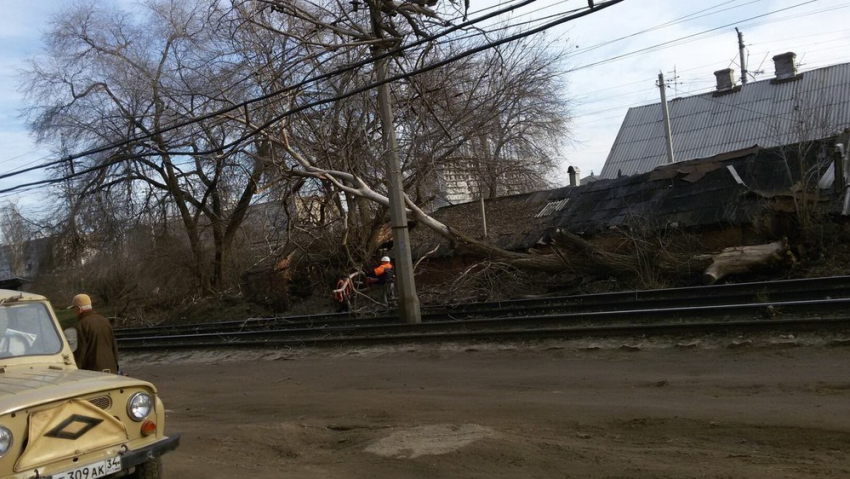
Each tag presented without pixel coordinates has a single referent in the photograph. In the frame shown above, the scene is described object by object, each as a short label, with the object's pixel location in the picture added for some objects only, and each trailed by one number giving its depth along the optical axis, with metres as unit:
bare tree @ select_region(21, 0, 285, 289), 27.77
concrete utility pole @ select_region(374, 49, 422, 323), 16.03
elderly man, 7.32
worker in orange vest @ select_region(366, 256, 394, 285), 19.31
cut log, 16.58
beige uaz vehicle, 4.59
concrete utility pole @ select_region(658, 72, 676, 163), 32.75
